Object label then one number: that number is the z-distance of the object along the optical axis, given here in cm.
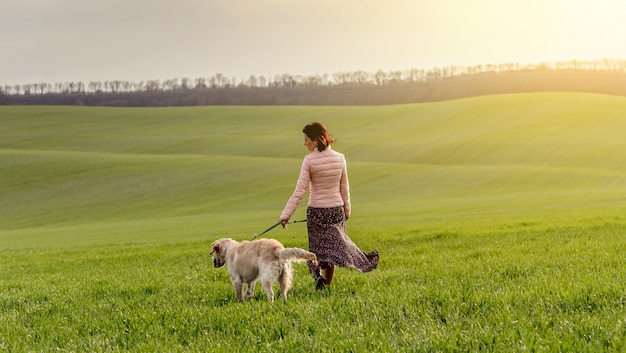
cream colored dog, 880
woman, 988
